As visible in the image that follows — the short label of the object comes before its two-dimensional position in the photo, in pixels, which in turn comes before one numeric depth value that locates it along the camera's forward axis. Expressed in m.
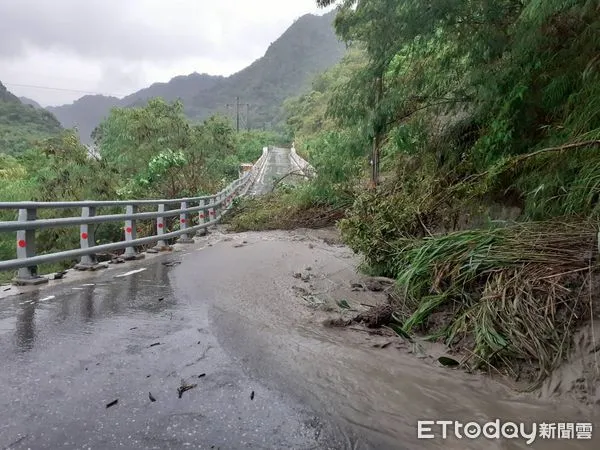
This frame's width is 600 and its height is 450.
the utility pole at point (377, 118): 7.00
